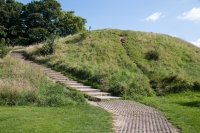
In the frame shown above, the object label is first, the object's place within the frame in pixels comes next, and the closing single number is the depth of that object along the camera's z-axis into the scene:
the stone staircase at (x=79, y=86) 13.32
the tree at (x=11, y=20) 45.84
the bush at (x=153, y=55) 22.70
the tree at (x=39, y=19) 46.32
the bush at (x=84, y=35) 27.05
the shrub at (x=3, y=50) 18.67
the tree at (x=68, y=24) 51.25
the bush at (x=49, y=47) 22.75
